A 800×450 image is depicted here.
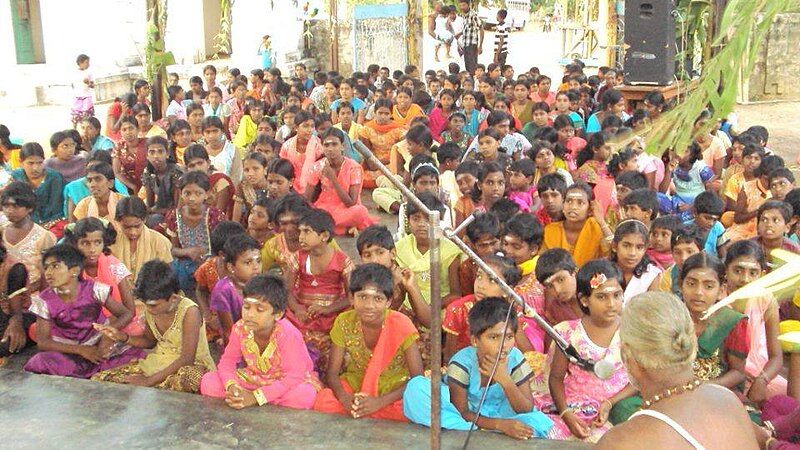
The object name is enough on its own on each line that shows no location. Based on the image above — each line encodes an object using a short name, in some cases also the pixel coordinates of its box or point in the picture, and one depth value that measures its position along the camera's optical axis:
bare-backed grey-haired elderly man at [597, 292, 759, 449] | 2.05
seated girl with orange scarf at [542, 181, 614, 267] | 4.87
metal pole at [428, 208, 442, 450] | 2.30
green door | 13.30
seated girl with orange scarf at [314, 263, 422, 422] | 3.70
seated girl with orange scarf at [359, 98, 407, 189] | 8.25
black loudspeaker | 10.05
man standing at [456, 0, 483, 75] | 14.16
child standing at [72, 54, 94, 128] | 9.56
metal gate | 12.36
